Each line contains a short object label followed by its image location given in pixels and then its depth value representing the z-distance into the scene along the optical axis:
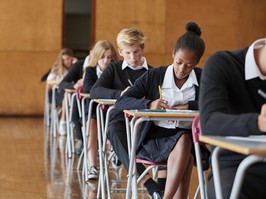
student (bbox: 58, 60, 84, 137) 8.71
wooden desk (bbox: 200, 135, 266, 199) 2.16
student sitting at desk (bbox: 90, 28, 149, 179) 5.51
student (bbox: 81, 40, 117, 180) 6.78
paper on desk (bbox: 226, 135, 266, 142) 2.47
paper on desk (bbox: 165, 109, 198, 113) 3.97
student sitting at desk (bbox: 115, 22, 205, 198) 4.16
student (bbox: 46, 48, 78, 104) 11.68
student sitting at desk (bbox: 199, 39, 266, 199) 2.56
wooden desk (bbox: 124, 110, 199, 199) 3.75
